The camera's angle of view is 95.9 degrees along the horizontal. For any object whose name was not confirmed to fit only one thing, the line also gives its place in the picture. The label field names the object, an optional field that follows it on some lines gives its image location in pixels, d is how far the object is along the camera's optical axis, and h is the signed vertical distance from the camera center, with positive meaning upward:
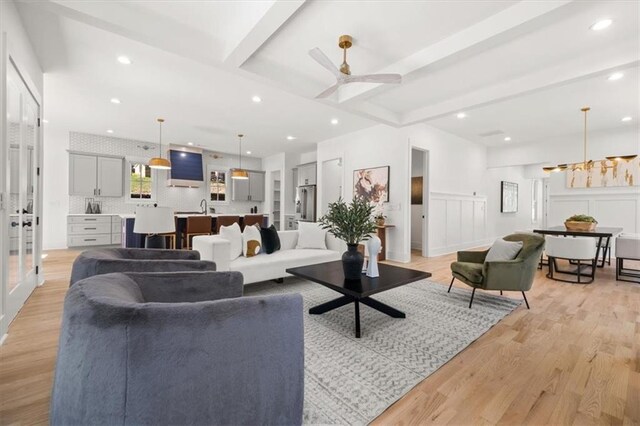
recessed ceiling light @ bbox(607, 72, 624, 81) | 3.63 +1.78
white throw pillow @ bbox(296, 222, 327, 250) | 4.39 -0.37
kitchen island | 5.35 -0.48
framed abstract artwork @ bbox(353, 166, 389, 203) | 6.00 +0.63
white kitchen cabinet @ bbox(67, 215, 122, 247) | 6.34 -0.46
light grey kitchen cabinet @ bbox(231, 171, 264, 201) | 8.99 +0.75
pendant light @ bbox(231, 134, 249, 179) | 7.48 +0.97
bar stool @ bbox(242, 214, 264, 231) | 7.15 -0.19
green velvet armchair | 2.97 -0.61
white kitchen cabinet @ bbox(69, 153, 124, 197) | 6.52 +0.81
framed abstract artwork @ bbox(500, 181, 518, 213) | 8.34 +0.50
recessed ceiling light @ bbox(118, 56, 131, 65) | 3.33 +1.77
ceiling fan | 2.82 +1.37
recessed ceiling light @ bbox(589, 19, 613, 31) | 2.59 +1.75
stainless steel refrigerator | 8.02 +0.25
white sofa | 3.27 -0.59
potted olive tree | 2.64 -0.14
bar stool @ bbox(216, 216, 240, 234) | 6.49 -0.21
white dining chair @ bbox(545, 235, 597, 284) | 4.02 -0.52
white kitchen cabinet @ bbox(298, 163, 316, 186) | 8.27 +1.12
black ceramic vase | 2.68 -0.47
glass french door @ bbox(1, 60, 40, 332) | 2.48 +0.18
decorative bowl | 4.50 -0.18
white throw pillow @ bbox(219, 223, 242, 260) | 3.60 -0.34
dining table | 4.30 -0.28
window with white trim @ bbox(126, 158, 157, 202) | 7.39 +0.77
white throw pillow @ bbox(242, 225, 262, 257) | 3.73 -0.40
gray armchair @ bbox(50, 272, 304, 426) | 0.90 -0.51
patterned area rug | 1.64 -1.04
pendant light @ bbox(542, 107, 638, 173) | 4.51 +0.89
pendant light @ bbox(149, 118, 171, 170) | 5.71 +0.96
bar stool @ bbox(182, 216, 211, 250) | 5.94 -0.36
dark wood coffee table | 2.41 -0.62
